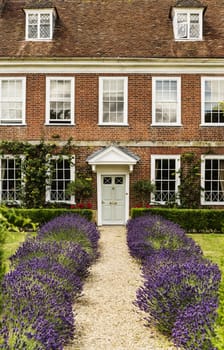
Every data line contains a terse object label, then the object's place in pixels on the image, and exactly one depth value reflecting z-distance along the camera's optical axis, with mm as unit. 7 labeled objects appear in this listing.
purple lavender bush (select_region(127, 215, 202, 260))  11813
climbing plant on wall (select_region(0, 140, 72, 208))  20953
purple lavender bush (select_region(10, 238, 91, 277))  9469
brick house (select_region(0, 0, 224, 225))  21328
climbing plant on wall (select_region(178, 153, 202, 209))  21078
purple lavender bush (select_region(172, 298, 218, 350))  5438
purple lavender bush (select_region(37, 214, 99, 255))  12469
